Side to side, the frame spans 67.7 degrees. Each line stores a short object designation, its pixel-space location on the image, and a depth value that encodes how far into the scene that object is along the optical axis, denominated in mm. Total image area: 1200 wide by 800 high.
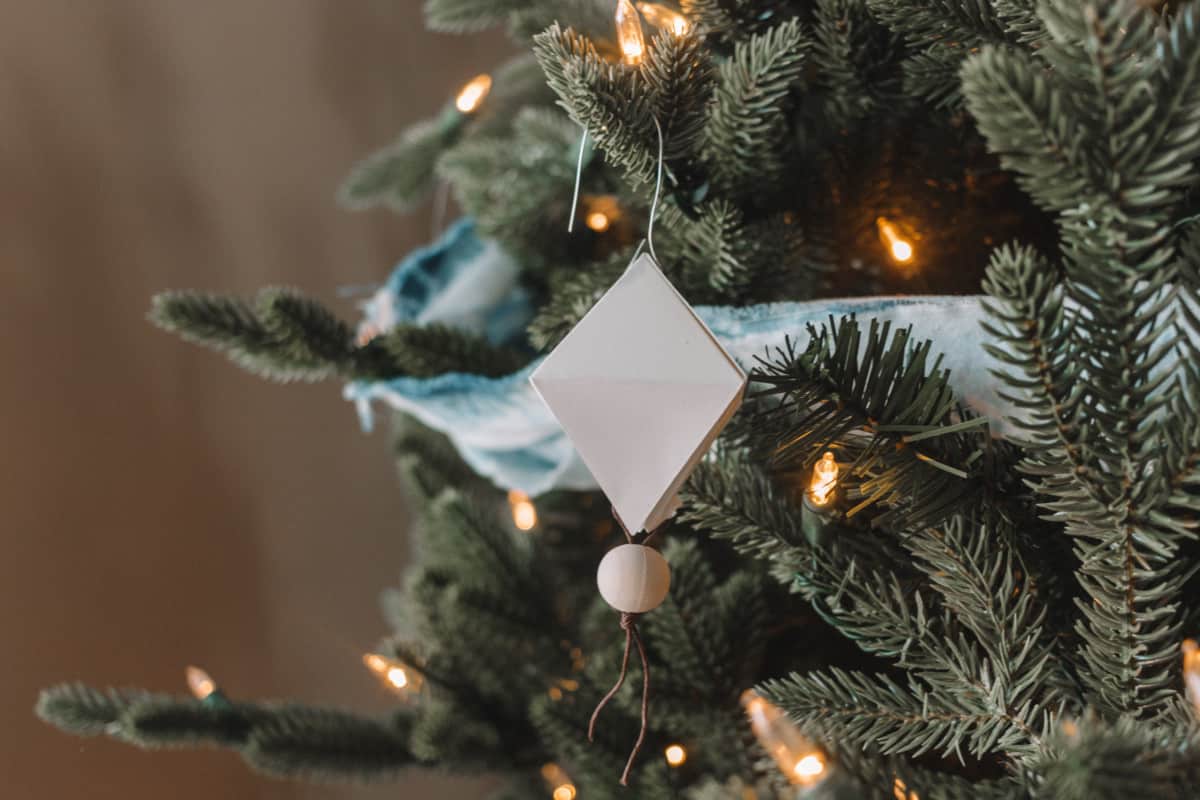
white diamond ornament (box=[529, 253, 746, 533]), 320
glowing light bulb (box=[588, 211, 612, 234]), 601
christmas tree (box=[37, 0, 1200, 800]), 263
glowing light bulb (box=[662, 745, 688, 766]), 476
